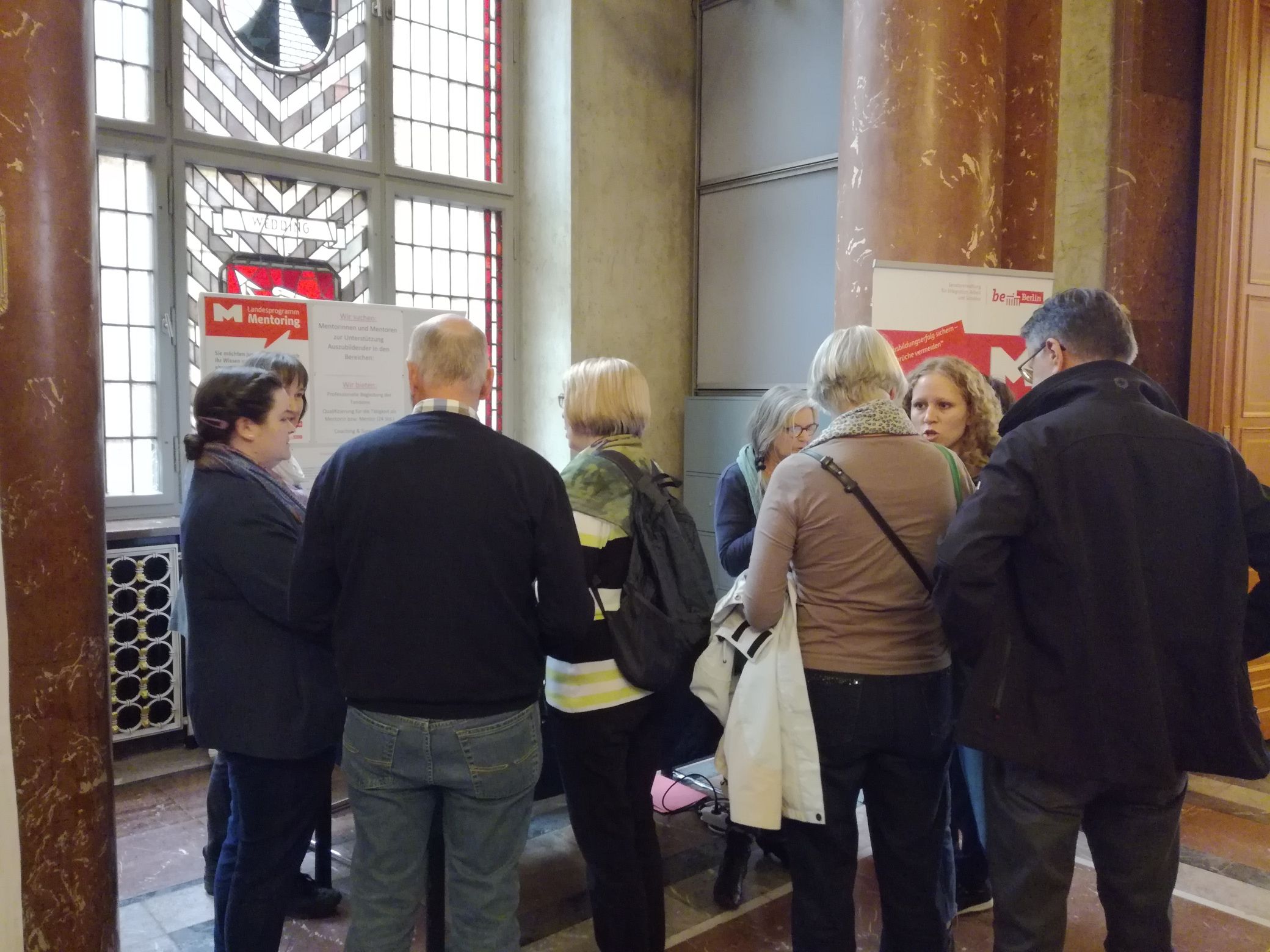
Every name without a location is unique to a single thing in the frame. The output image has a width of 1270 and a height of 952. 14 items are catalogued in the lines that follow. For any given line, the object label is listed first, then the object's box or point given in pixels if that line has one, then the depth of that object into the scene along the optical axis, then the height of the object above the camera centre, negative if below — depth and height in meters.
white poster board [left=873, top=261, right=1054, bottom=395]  3.77 +0.39
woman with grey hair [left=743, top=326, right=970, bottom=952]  2.01 -0.46
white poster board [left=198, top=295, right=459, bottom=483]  3.41 +0.21
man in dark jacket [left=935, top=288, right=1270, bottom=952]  1.78 -0.39
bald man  1.78 -0.39
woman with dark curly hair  2.85 +0.01
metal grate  4.15 -1.00
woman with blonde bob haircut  2.14 -0.66
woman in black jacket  2.04 -0.58
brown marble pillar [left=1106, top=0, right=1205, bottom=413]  4.38 +1.07
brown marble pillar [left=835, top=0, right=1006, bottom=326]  4.00 +1.15
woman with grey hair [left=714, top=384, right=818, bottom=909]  3.13 -0.18
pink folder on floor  3.64 -1.45
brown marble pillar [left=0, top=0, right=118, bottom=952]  1.95 -0.14
